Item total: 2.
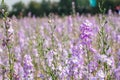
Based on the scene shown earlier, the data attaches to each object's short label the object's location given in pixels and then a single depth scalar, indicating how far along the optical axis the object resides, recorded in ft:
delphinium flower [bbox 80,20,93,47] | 17.21
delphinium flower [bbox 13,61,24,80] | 17.80
